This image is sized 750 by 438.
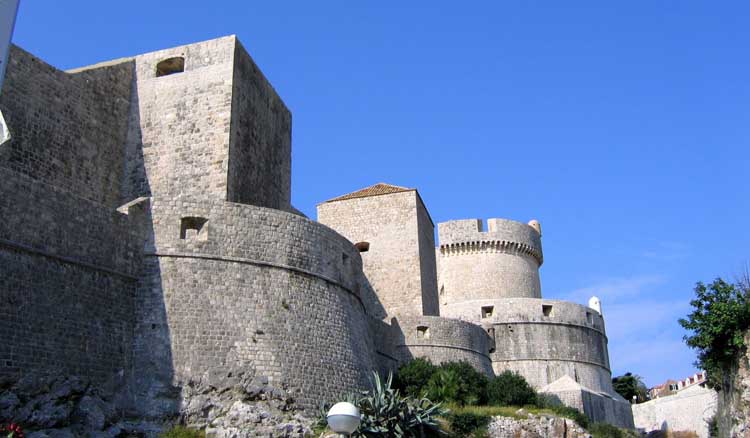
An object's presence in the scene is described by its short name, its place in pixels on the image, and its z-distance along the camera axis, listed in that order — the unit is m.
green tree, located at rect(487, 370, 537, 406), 22.03
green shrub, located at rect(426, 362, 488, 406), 20.44
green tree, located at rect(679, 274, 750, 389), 18.86
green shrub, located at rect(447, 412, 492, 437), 17.92
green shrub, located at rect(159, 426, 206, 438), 13.75
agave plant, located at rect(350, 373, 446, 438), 15.41
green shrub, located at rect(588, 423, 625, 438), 22.16
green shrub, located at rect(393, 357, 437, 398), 20.77
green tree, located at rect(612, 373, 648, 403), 50.26
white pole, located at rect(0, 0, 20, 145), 6.88
